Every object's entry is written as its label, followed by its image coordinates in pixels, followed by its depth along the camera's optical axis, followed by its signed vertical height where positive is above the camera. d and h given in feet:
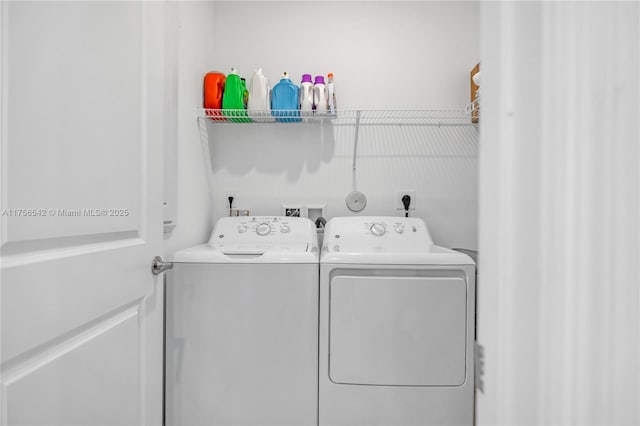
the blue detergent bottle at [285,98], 6.40 +2.00
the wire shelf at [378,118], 6.66 +1.79
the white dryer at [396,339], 4.79 -1.70
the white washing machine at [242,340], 4.85 -1.76
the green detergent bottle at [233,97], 6.40 +2.01
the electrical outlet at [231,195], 7.11 +0.27
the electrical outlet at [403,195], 7.06 +0.27
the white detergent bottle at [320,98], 6.43 +2.03
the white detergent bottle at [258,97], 6.40 +2.02
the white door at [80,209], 2.10 -0.01
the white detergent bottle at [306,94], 6.41 +2.09
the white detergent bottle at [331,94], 6.49 +2.14
